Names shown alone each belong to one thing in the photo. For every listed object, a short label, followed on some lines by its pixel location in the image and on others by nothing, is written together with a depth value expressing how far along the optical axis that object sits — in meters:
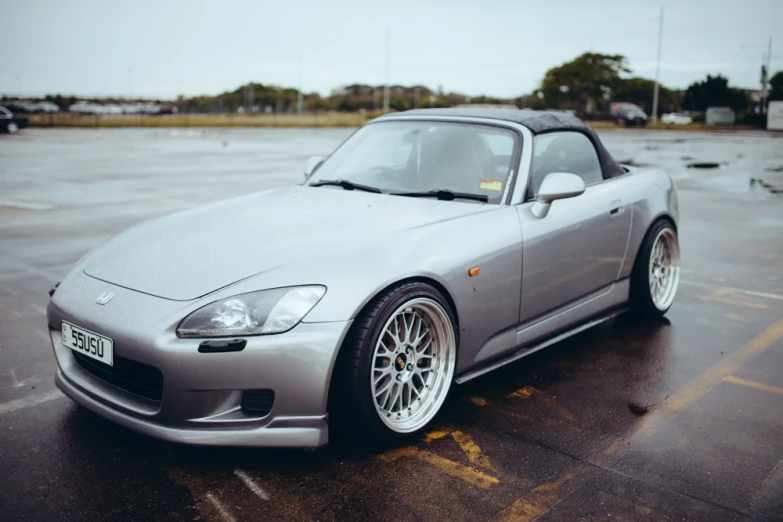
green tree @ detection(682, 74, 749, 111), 69.06
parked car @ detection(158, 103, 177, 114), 77.94
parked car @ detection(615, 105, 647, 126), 51.81
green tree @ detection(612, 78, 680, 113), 88.19
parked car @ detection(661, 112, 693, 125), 62.77
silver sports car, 2.83
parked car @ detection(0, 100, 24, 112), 62.71
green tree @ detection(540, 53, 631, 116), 74.06
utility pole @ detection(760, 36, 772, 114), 54.72
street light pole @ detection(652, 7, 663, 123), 58.31
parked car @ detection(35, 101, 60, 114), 71.81
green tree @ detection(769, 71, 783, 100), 64.50
